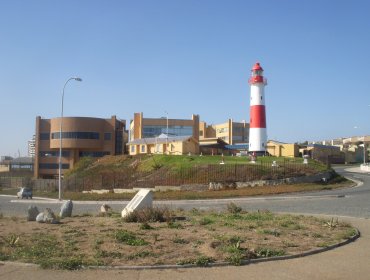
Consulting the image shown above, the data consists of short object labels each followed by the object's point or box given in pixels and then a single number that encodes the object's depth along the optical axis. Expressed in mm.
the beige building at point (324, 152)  82250
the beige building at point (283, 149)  70000
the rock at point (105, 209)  18391
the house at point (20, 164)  109594
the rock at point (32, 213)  15422
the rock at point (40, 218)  14540
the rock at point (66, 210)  16788
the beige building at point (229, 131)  110000
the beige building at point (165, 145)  64000
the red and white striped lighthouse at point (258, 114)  53625
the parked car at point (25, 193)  41225
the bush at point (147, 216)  14562
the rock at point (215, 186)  36406
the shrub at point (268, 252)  9391
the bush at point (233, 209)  18128
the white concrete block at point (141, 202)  15809
